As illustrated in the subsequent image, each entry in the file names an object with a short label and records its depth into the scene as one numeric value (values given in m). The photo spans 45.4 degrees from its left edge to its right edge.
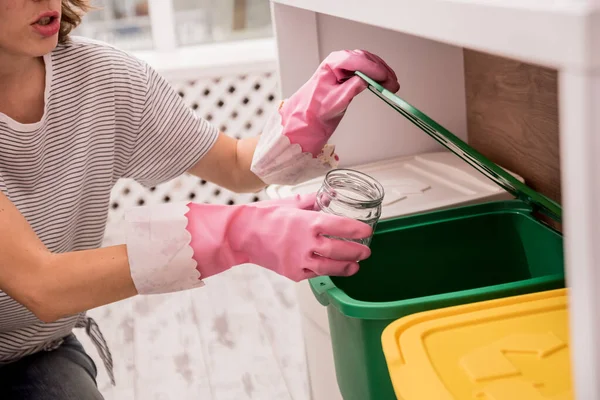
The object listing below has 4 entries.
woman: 0.88
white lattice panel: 2.96
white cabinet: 0.42
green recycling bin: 1.12
